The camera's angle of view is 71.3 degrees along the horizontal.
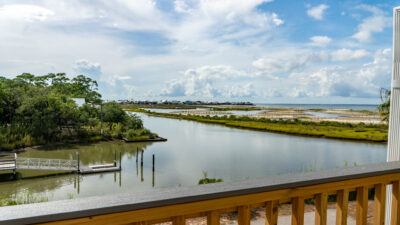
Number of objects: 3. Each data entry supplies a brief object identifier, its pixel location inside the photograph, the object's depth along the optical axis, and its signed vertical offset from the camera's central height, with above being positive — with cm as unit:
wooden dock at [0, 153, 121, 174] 1488 -374
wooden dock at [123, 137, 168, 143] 2562 -351
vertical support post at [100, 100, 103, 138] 2681 -181
